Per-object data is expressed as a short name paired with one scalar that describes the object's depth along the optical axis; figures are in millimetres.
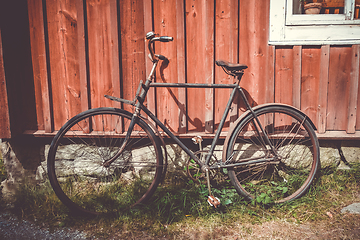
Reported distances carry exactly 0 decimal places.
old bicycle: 2723
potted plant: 3133
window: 3025
